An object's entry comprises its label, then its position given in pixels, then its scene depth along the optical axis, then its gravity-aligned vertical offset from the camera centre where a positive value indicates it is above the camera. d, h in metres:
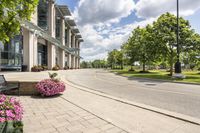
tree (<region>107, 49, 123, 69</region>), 47.38 +4.01
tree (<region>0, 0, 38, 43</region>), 2.57 +1.21
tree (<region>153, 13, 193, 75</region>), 16.09 +4.41
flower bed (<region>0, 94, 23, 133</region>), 2.17 -1.04
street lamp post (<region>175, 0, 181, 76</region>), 13.98 -0.30
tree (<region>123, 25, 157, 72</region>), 26.82 +4.51
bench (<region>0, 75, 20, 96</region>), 5.26 -0.95
